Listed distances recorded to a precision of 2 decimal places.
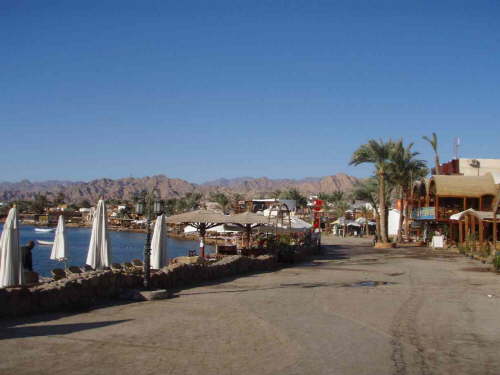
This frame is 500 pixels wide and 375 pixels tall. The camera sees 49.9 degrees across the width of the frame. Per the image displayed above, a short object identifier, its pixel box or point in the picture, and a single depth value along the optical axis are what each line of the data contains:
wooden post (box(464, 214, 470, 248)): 33.33
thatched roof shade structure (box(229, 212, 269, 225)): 23.05
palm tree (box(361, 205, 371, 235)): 68.96
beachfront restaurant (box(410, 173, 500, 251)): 41.69
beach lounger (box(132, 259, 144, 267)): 20.20
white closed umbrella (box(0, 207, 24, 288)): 13.20
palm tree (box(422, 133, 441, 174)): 55.94
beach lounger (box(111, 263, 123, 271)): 19.06
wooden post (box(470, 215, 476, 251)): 32.03
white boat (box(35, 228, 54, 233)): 102.84
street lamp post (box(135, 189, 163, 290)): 13.71
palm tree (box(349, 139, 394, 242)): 45.69
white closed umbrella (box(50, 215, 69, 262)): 23.30
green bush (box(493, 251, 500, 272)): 21.17
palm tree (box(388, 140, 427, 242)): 47.28
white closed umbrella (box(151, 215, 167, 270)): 18.34
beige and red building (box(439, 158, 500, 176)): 52.53
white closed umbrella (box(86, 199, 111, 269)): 17.17
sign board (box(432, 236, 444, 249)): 39.81
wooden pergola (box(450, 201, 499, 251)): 31.33
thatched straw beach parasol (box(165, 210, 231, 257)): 22.84
